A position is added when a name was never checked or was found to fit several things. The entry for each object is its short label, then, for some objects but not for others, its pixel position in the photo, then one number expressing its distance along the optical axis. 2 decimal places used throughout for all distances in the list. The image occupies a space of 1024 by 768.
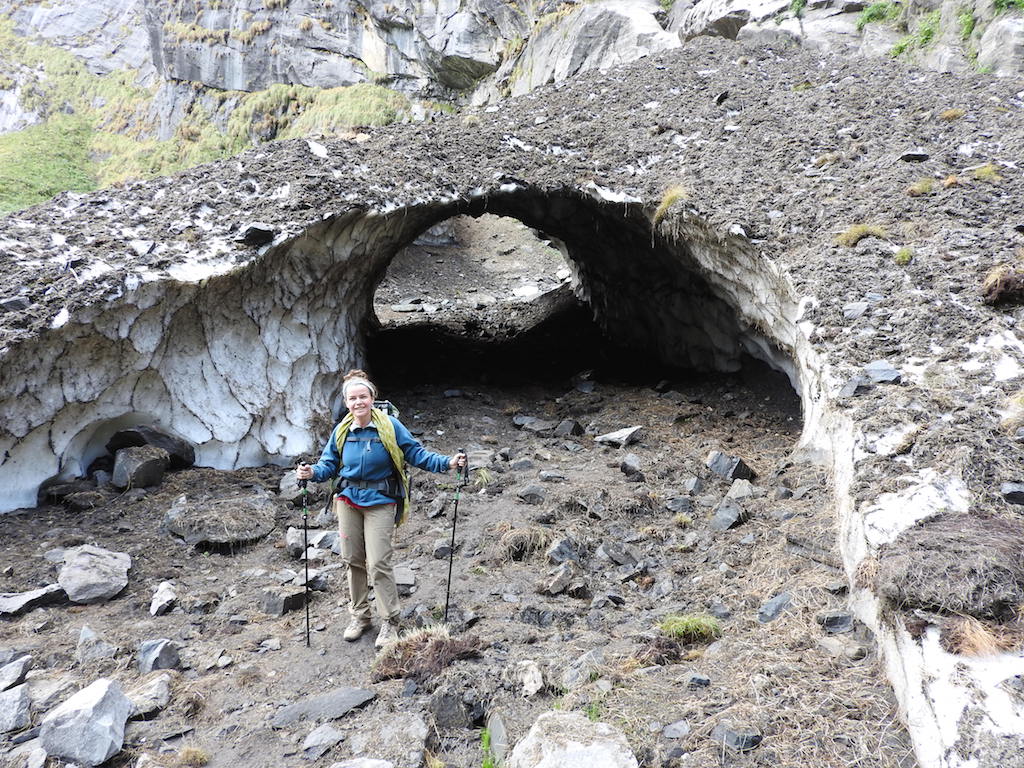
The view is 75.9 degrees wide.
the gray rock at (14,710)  3.56
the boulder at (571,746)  3.03
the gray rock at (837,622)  4.00
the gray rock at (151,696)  3.74
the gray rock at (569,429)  9.52
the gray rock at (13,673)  3.93
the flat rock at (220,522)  6.31
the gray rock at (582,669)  3.76
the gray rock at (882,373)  5.50
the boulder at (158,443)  7.26
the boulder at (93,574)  5.18
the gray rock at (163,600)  5.11
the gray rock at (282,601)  5.15
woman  4.40
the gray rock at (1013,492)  4.04
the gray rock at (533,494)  7.00
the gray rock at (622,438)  8.86
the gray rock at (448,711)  3.56
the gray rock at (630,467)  7.61
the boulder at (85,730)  3.30
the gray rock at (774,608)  4.34
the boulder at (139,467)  6.94
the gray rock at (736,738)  3.12
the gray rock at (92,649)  4.32
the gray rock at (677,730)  3.24
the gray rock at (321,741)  3.44
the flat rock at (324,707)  3.75
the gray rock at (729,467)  7.17
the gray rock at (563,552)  5.66
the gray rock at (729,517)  6.02
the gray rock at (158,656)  4.28
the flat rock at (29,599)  4.80
